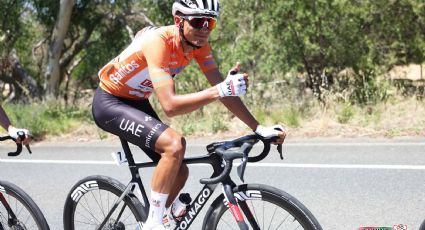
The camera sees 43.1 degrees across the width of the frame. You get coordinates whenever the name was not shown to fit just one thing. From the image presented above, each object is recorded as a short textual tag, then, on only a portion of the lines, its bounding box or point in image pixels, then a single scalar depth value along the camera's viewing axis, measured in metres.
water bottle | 3.36
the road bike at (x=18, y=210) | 3.77
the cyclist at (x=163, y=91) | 3.07
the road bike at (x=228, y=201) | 3.04
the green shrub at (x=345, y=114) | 9.92
